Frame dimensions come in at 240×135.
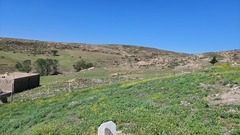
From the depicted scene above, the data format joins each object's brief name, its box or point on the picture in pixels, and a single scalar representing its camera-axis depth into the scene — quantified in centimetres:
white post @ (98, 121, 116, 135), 337
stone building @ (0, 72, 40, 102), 2411
